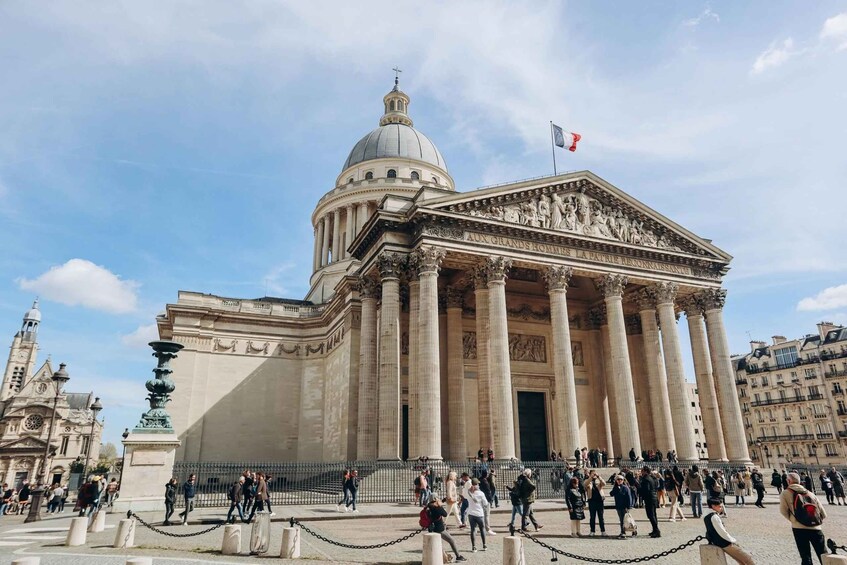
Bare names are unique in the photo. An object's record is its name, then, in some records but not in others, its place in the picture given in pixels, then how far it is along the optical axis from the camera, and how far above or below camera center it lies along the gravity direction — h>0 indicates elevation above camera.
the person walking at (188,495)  14.89 -0.71
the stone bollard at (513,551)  8.61 -1.28
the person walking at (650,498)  12.44 -0.77
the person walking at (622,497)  12.56 -0.75
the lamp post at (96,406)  26.79 +2.82
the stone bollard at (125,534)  11.53 -1.29
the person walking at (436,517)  10.08 -0.90
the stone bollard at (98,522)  13.92 -1.29
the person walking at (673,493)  15.26 -0.80
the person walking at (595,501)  13.02 -0.85
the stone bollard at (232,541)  10.69 -1.34
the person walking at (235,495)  15.30 -0.74
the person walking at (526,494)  12.98 -0.67
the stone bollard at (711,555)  7.02 -1.11
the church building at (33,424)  67.88 +5.77
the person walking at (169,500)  14.57 -0.80
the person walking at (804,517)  7.52 -0.72
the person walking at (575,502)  12.50 -0.83
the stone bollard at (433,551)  8.90 -1.31
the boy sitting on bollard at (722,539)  6.96 -0.96
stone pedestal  17.17 -0.10
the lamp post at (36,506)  18.56 -1.17
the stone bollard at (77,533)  11.97 -1.32
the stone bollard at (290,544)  10.32 -1.36
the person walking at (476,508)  11.36 -0.85
